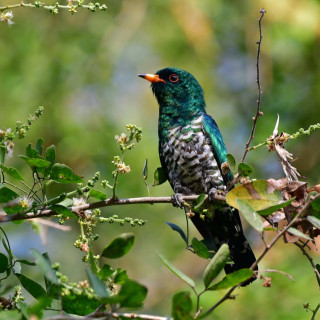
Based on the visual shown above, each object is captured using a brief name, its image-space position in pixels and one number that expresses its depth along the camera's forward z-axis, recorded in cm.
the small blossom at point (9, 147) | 324
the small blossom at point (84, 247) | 300
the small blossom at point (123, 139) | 330
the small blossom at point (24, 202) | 305
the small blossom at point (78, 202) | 328
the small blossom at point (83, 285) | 241
